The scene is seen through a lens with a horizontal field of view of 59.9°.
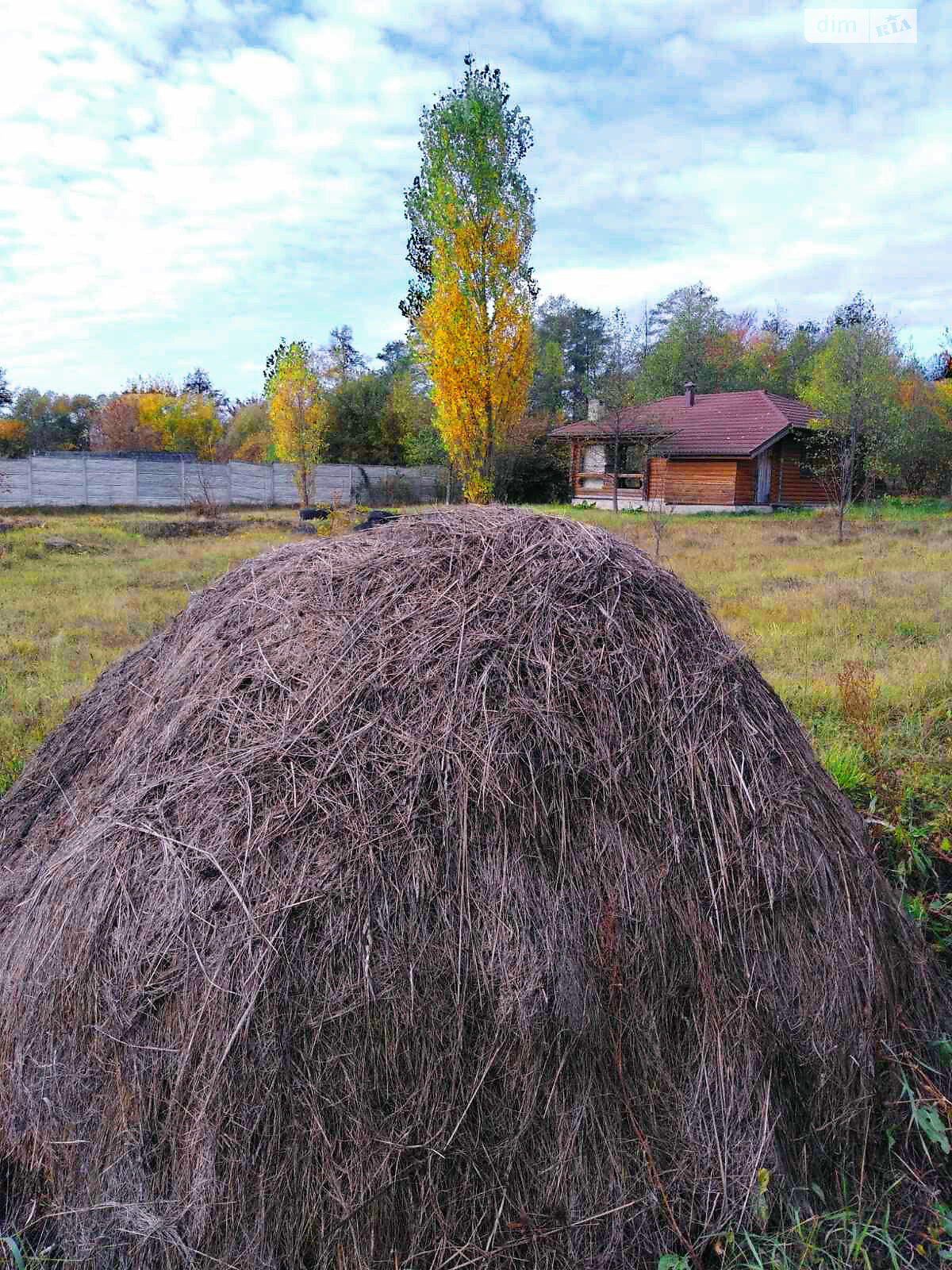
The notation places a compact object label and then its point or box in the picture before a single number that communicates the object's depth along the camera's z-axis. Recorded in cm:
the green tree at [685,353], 4062
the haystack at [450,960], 212
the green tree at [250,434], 4611
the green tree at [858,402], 2233
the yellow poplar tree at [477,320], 2023
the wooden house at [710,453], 2888
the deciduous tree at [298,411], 3003
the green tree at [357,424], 4006
